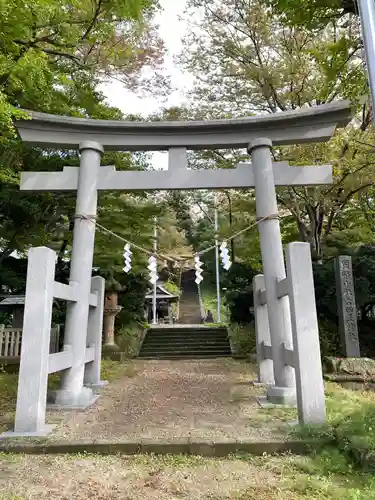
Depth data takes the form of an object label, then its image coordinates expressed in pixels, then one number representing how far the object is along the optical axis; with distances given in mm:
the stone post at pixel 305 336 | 4297
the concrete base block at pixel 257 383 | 6959
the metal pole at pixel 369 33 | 2602
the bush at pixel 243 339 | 12062
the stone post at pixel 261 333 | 7077
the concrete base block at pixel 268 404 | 5293
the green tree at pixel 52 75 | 5539
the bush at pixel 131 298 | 14258
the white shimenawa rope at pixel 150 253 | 6012
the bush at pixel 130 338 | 13086
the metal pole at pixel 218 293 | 24328
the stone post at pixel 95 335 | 6891
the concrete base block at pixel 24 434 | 4055
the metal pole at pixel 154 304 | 23359
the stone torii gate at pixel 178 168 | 5926
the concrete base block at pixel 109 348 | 11828
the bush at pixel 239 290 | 12734
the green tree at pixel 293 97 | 10047
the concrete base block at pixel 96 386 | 6670
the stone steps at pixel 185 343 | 13346
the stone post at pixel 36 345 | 4254
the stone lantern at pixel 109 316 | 12273
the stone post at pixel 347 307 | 8492
